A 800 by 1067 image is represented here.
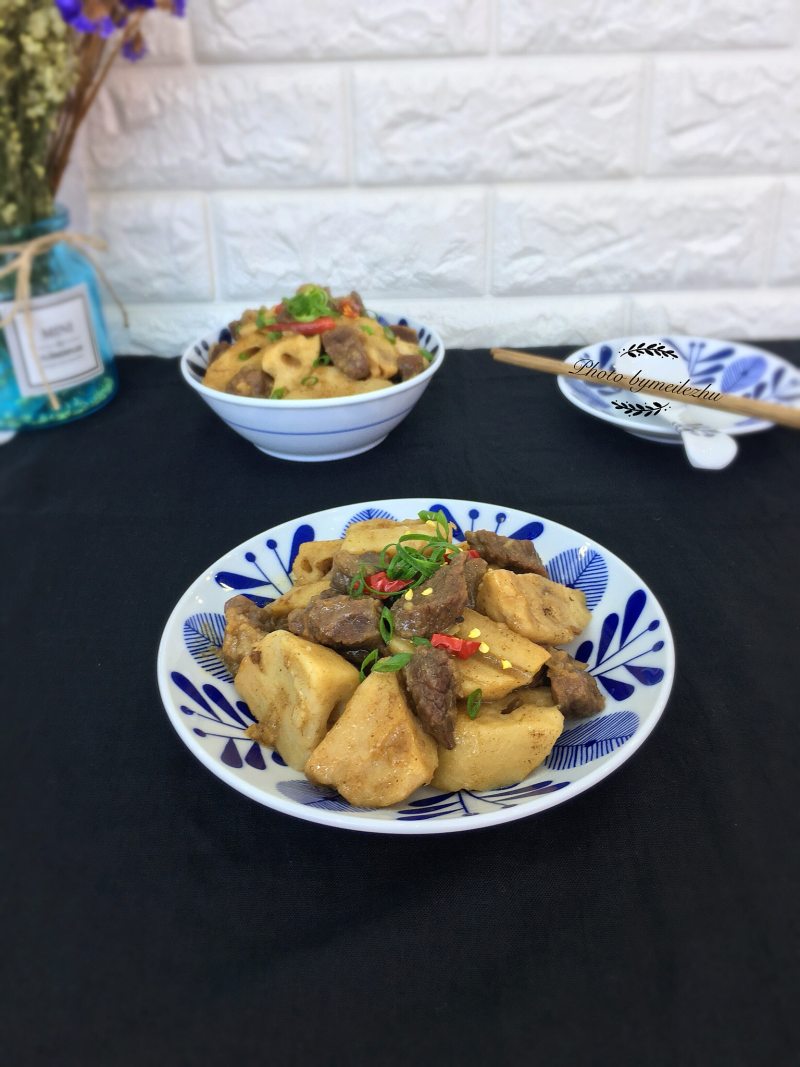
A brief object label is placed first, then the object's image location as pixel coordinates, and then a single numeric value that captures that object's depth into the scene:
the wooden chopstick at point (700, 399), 0.73
